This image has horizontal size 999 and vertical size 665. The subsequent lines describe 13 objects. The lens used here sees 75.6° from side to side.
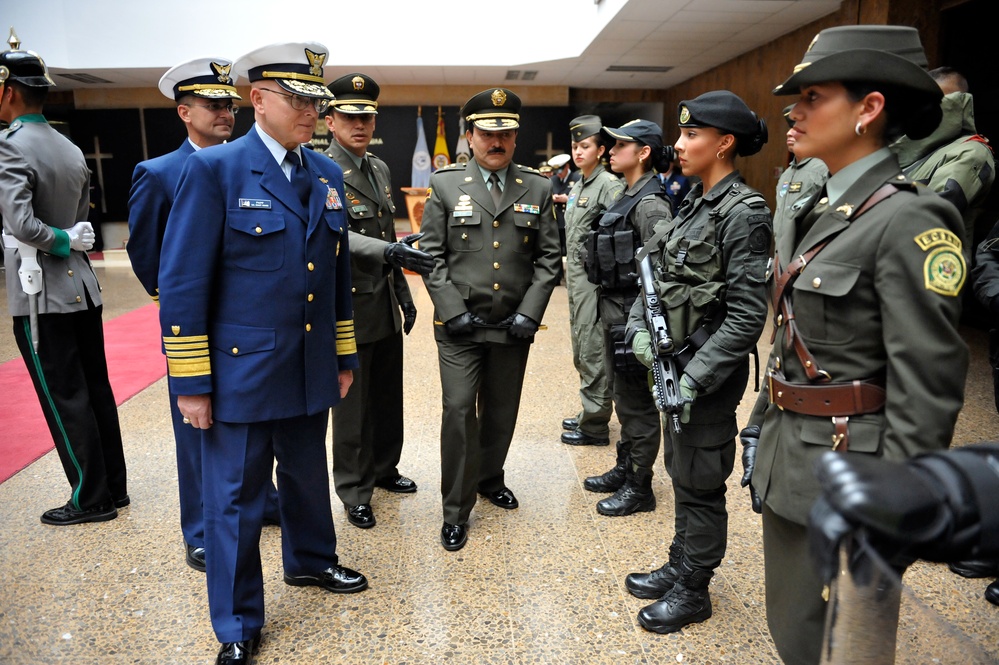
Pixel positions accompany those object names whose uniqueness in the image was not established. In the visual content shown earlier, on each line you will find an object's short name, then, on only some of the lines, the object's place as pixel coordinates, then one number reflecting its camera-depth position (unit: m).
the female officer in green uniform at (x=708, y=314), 1.90
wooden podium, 10.31
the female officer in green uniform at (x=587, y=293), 3.54
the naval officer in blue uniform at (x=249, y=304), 1.78
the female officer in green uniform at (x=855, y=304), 1.17
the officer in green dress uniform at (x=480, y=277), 2.60
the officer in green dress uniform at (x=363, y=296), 2.71
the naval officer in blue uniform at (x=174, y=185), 2.20
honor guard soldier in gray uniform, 2.53
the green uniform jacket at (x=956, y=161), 2.79
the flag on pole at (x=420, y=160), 12.86
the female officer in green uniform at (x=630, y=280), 2.80
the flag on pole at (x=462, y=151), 12.53
